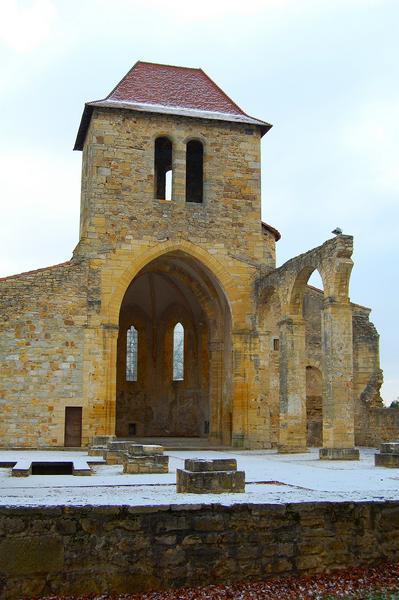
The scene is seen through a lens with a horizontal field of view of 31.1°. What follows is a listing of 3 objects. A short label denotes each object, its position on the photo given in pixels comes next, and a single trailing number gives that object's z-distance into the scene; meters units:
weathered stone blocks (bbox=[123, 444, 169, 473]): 11.03
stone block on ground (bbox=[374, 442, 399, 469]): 12.27
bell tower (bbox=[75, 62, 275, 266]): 19.92
